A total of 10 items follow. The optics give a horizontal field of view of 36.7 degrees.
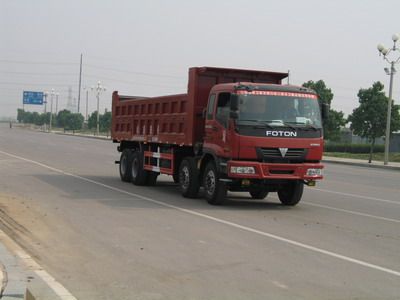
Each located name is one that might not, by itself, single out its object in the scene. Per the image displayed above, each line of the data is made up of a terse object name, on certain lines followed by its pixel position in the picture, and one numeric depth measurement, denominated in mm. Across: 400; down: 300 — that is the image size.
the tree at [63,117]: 124694
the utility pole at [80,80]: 106481
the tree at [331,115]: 53334
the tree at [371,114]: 42531
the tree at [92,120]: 109812
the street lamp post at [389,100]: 38375
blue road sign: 106562
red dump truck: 12781
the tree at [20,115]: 183725
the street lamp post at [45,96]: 109050
